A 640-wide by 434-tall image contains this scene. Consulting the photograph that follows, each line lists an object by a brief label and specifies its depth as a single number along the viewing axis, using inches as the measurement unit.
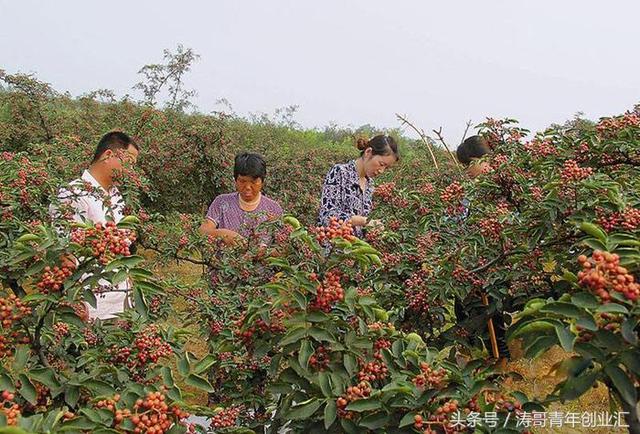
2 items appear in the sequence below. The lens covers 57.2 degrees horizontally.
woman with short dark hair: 134.2
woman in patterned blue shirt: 138.8
